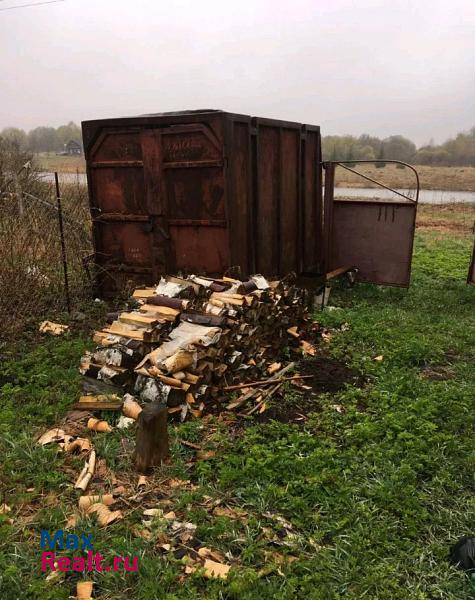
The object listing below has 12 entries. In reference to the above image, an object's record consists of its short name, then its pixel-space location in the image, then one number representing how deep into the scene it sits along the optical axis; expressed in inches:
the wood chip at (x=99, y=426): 165.0
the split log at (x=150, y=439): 143.3
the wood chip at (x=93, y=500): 128.2
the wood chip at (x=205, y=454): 151.9
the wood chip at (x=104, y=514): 123.3
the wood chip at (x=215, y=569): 107.9
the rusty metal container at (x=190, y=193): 241.6
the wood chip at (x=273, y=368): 219.3
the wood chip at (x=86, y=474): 135.9
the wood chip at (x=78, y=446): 154.3
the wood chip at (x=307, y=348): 244.7
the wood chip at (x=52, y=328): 256.6
